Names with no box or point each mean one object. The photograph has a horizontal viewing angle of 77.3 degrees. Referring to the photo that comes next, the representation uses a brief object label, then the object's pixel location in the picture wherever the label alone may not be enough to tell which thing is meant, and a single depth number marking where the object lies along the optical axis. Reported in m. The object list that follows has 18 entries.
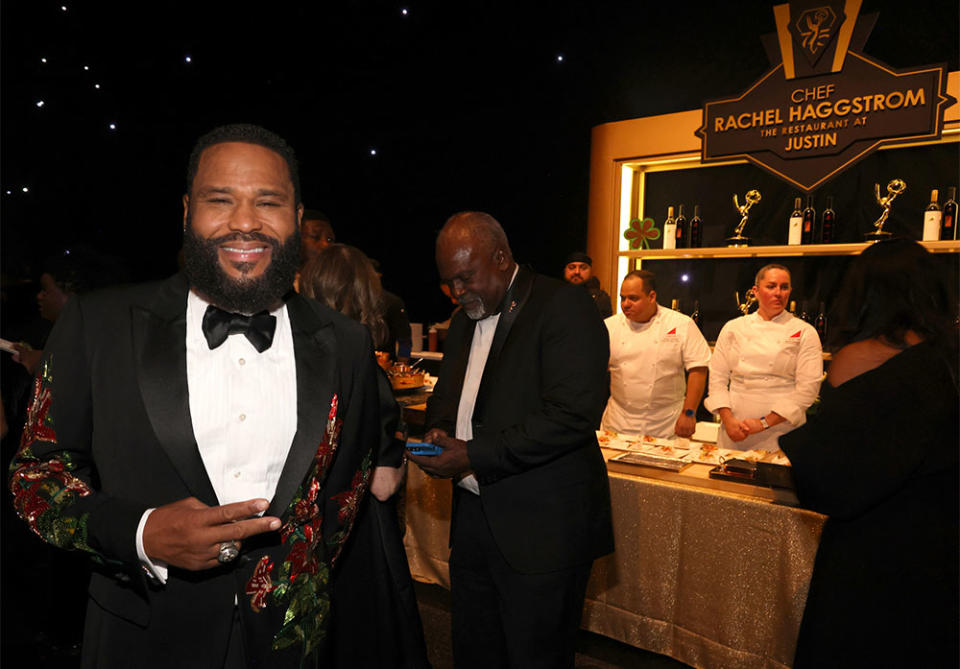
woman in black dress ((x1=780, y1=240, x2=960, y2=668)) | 1.26
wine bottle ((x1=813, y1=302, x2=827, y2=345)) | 4.28
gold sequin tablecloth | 2.08
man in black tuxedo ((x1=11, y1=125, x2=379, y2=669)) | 0.92
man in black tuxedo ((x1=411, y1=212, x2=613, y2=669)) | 1.73
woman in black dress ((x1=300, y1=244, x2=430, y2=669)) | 1.33
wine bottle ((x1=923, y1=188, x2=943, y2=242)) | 3.88
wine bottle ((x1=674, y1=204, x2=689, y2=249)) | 4.94
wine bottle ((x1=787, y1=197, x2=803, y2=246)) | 4.43
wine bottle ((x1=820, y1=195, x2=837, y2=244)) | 4.34
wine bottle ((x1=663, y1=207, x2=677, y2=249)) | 4.89
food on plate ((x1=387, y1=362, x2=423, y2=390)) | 3.26
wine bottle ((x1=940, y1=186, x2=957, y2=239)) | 3.88
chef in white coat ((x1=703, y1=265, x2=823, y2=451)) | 3.28
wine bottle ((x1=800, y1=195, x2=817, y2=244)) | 4.39
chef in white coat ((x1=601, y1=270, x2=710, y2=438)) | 3.71
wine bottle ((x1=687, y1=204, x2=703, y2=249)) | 4.84
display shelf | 3.91
